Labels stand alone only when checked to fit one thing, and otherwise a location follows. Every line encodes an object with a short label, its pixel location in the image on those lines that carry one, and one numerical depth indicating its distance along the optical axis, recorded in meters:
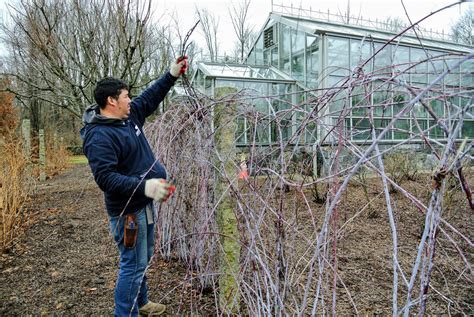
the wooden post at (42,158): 9.26
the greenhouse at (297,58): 9.69
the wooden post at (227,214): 2.12
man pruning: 1.83
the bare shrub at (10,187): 3.76
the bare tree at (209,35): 17.69
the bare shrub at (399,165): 5.71
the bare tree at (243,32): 20.20
